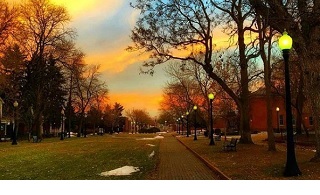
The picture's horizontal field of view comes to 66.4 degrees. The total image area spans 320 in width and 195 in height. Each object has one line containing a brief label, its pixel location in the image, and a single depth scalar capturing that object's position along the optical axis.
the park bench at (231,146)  12.50
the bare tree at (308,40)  7.47
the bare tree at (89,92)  36.62
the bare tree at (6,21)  17.56
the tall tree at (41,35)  21.97
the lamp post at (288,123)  6.31
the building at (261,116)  36.95
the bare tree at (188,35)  14.21
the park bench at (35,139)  24.32
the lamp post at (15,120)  20.74
